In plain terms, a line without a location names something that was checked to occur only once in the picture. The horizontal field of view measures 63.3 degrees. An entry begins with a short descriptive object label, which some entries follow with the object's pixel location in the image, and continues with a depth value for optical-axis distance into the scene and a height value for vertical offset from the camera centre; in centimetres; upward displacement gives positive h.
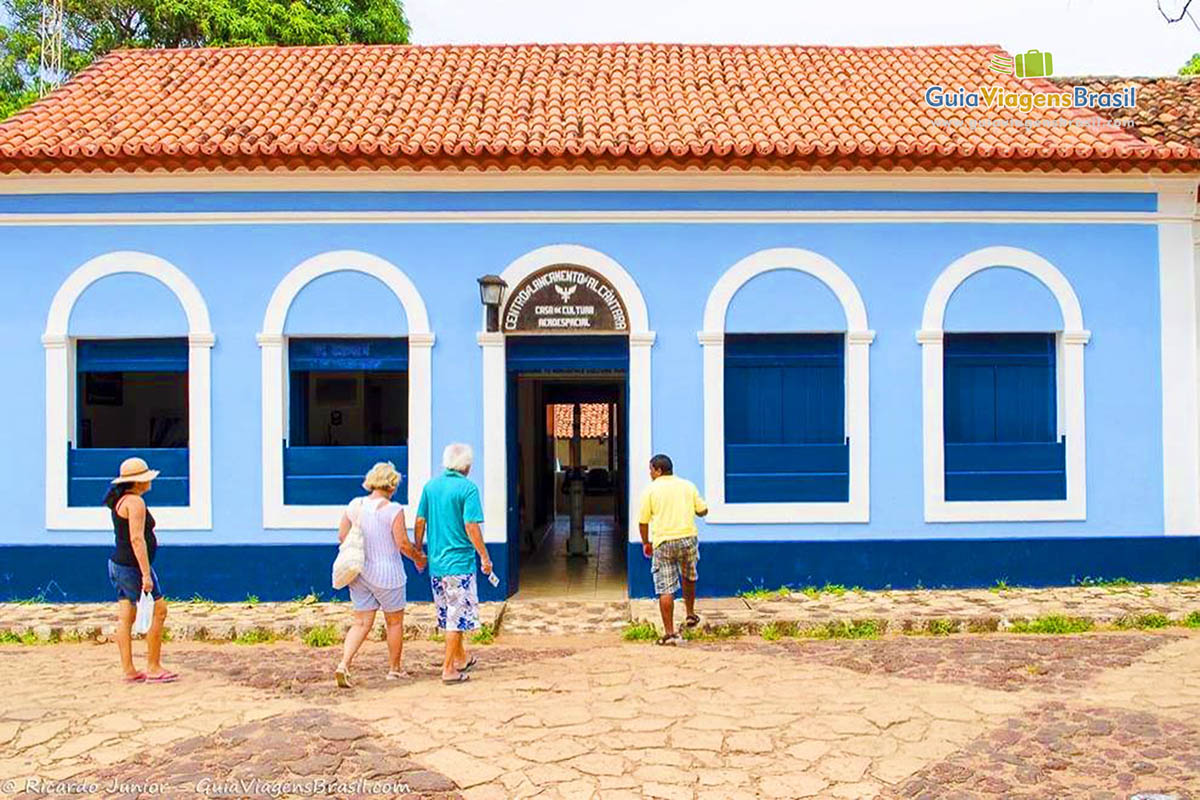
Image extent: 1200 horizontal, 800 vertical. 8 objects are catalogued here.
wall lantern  886 +128
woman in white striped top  640 -83
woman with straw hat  640 -85
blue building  908 +93
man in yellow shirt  752 -80
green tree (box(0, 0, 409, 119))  1977 +850
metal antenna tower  1881 +753
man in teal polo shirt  645 -81
